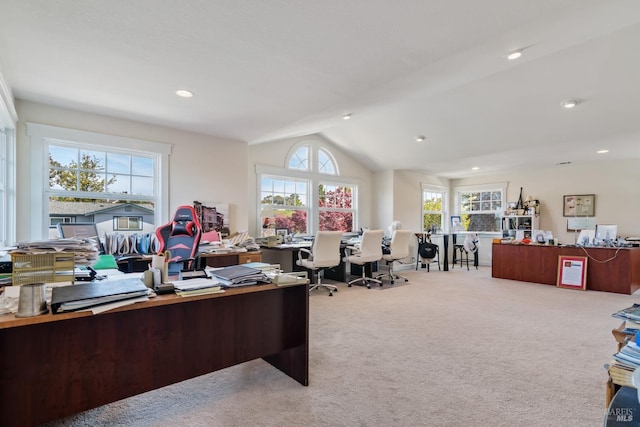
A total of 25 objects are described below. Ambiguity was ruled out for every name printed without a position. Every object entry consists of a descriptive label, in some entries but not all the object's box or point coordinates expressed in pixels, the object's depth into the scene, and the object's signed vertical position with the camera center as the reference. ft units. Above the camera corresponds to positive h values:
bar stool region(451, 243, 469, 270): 26.08 -3.28
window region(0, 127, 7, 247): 10.06 +1.01
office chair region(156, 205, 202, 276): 10.68 -0.72
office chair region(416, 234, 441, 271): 22.86 -2.57
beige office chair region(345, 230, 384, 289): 17.43 -1.99
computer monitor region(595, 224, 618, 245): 17.11 -0.97
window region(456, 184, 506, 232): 26.37 +0.77
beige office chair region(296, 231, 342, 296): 15.64 -1.97
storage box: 5.14 -0.91
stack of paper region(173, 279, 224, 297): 5.49 -1.28
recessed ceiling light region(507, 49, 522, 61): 9.01 +4.66
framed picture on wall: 21.63 +0.76
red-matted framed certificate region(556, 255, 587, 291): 17.03 -3.04
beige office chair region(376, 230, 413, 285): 18.72 -1.92
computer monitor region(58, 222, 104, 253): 10.80 -0.61
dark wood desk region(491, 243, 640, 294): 16.22 -2.74
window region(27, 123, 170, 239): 11.25 +1.43
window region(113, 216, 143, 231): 12.88 -0.39
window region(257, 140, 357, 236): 19.27 +1.30
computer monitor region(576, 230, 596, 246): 17.85 -1.22
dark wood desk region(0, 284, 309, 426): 4.59 -2.32
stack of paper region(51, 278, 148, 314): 4.38 -1.17
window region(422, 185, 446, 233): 26.99 +0.61
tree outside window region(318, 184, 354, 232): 21.91 +0.49
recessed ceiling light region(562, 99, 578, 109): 13.56 +4.81
